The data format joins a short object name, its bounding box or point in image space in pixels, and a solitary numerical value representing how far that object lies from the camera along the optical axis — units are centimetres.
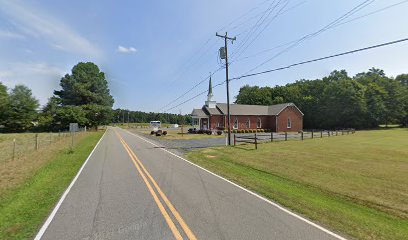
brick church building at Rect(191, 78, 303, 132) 4834
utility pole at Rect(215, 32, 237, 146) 2520
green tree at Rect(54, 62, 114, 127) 6706
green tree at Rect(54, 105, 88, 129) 6189
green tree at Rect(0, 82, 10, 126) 6444
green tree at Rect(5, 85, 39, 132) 6606
